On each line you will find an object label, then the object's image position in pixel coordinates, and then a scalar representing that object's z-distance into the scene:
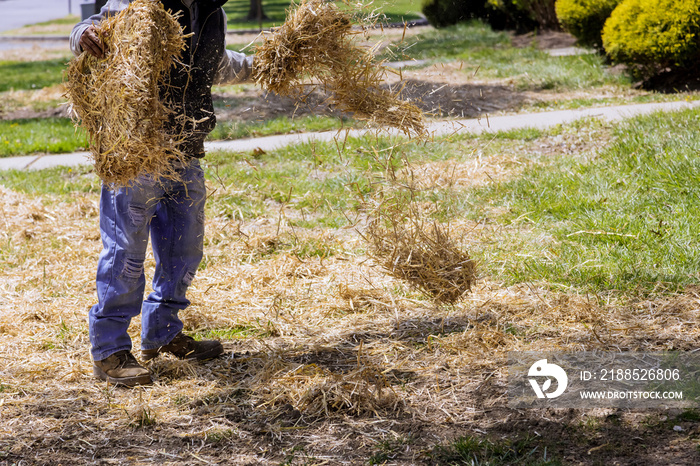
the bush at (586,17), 22.48
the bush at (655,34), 18.11
